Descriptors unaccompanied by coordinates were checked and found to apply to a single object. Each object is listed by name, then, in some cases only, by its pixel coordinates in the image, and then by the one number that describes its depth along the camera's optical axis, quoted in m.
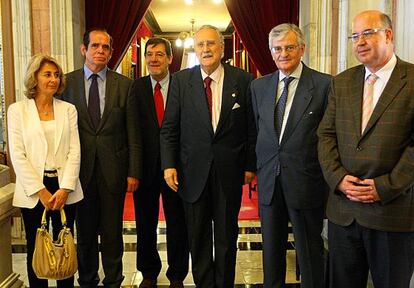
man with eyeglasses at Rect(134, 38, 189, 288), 3.33
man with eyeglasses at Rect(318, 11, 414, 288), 2.16
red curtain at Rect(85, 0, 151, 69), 5.30
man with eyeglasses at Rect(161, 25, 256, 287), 2.92
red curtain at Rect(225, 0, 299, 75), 5.65
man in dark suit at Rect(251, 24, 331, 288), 2.65
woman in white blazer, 2.70
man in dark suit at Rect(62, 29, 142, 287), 3.01
